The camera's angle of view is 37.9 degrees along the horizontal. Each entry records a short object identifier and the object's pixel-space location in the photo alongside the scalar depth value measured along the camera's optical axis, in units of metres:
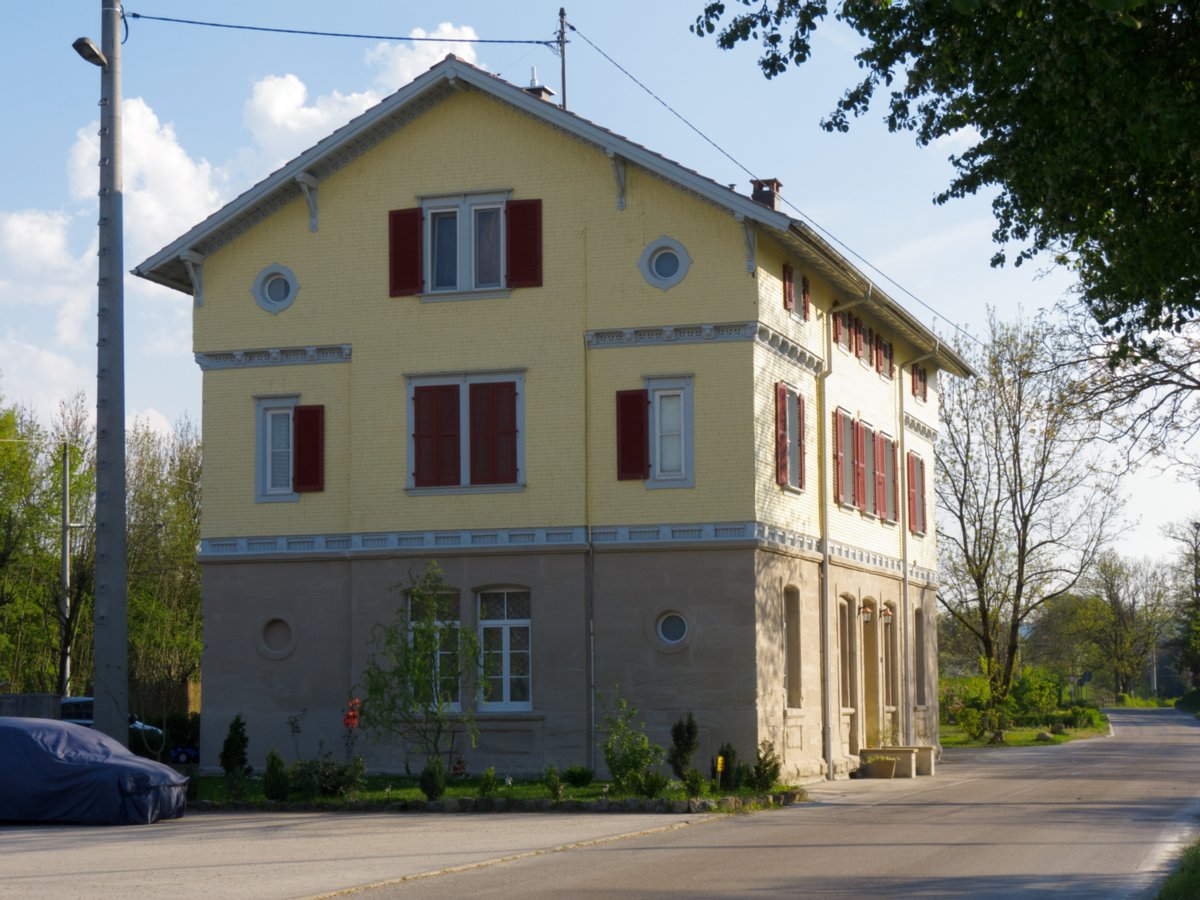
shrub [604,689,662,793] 25.09
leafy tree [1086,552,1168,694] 107.56
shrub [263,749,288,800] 25.58
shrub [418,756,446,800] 25.14
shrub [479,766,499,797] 25.27
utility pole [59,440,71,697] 45.41
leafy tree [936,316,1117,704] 54.41
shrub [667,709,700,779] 26.64
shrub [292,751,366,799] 25.59
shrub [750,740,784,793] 26.72
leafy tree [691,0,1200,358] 14.66
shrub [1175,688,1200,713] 100.88
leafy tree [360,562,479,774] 26.75
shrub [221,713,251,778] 29.42
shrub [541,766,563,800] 24.88
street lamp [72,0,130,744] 23.64
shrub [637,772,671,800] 24.78
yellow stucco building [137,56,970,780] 29.30
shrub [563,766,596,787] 27.44
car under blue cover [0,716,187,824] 22.20
